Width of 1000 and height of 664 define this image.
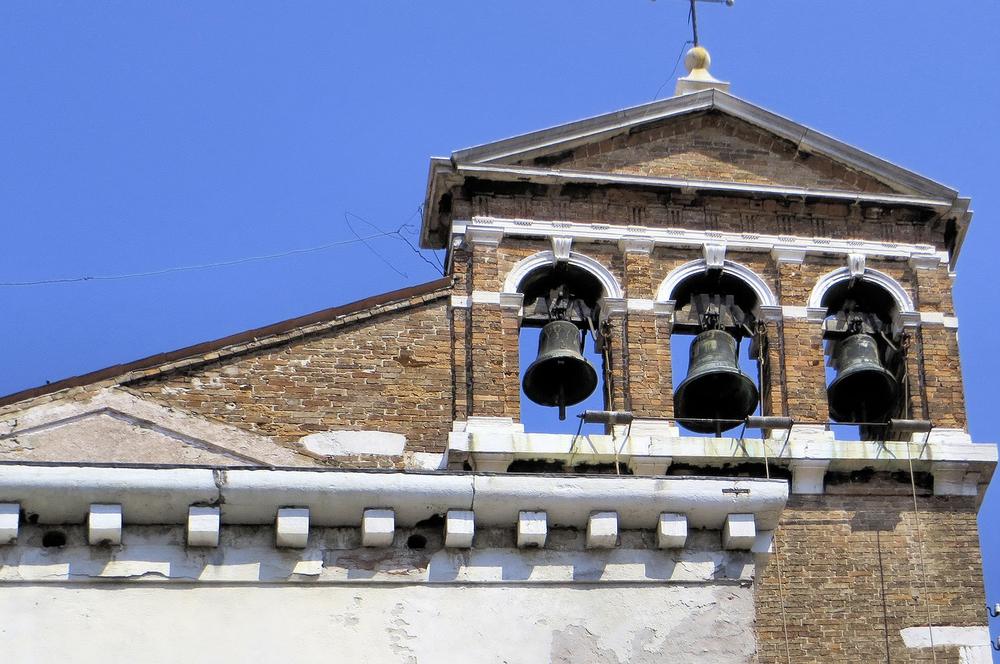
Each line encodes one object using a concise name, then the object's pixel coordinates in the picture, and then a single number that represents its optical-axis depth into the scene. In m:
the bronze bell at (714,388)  22.56
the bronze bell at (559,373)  22.59
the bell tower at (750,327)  22.03
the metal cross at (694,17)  25.95
